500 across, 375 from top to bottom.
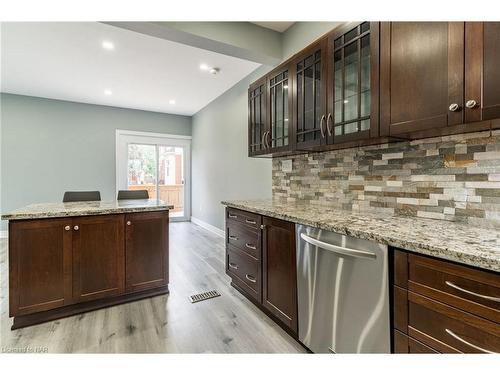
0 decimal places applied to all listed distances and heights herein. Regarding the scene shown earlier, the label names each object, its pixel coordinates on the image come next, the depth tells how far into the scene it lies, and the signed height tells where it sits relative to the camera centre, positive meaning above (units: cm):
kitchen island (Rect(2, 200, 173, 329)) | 191 -63
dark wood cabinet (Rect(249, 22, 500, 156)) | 107 +57
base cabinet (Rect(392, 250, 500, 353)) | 82 -47
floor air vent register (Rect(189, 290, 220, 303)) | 238 -112
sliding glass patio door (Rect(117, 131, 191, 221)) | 582 +44
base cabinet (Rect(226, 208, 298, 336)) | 174 -66
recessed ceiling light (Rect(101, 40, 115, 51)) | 299 +173
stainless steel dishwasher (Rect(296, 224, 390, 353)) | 115 -59
